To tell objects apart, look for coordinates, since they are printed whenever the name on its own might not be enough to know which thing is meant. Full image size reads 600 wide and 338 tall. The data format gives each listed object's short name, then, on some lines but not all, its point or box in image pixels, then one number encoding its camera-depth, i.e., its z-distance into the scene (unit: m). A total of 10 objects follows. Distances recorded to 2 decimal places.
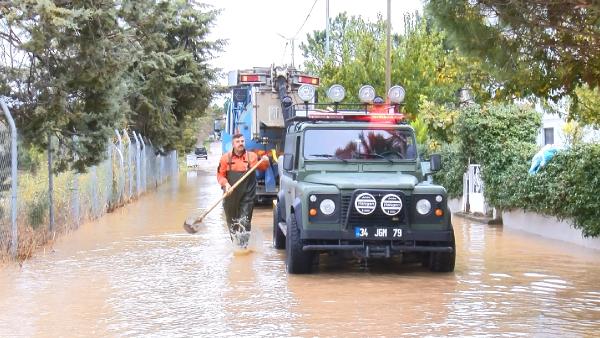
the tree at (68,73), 10.86
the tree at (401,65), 27.56
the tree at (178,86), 28.75
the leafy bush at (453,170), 19.00
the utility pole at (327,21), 38.28
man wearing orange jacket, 12.62
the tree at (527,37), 7.63
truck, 19.75
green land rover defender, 9.90
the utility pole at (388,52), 24.41
